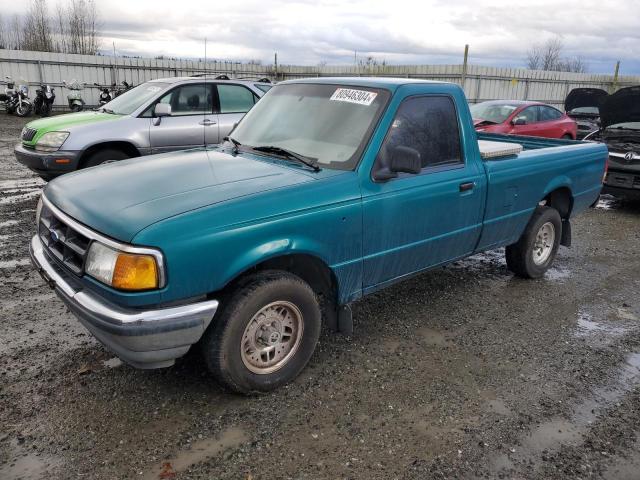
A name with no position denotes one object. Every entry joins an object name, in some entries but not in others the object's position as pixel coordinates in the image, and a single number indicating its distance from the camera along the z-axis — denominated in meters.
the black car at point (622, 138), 8.29
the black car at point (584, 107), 14.45
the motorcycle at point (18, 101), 18.80
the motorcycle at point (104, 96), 19.83
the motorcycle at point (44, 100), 18.77
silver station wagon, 7.14
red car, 11.77
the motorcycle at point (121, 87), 20.34
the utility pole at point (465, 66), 18.54
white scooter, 19.54
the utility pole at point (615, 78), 26.47
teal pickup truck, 2.69
